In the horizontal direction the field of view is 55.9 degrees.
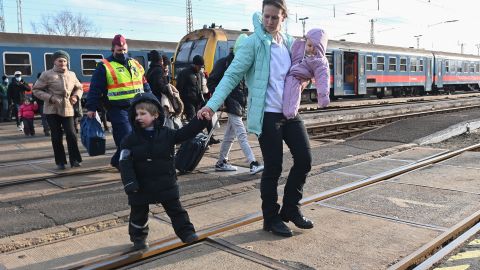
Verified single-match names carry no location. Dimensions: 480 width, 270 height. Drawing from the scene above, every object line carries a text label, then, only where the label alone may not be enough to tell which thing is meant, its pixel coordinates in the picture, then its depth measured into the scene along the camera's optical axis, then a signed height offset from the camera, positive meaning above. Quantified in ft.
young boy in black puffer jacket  10.93 -1.72
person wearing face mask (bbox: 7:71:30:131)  43.93 +0.94
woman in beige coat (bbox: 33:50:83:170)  21.30 -0.21
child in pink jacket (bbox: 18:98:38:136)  36.24 -1.43
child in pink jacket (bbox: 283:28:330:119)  12.01 +0.49
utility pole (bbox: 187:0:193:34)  174.19 +29.93
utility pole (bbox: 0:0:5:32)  152.25 +25.66
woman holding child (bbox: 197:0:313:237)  12.03 -0.21
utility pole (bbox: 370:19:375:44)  198.45 +25.05
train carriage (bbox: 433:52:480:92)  104.01 +3.90
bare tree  200.81 +30.22
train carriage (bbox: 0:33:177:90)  53.36 +5.80
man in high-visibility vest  18.62 +0.41
